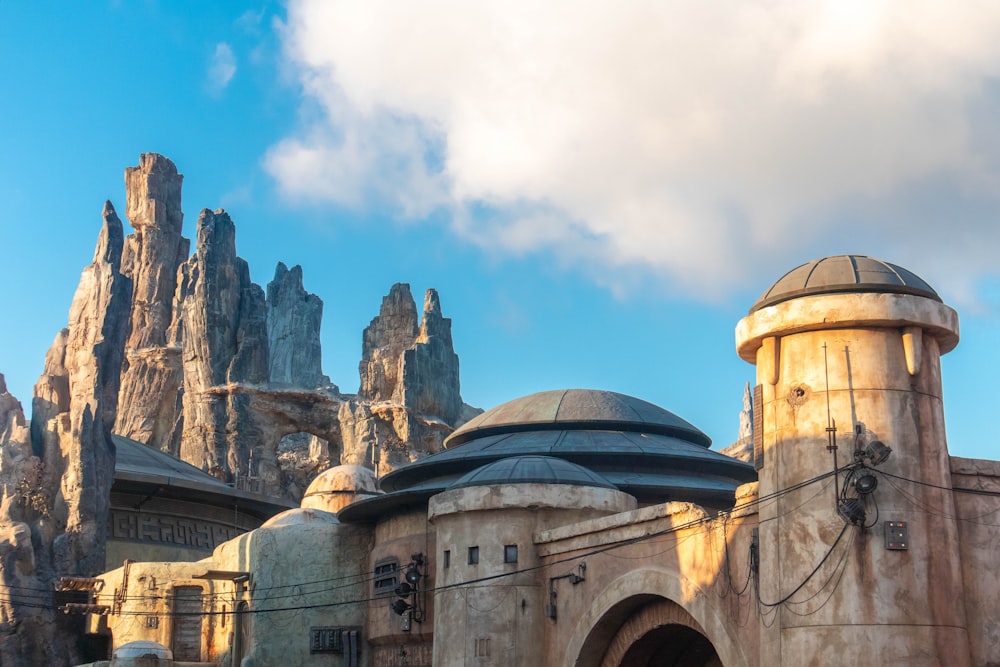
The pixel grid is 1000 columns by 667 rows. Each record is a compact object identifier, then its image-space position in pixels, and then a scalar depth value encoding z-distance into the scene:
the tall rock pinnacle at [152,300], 103.00
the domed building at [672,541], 20.03
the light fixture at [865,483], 19.88
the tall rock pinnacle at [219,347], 79.31
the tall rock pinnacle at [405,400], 73.00
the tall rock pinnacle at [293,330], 131.38
